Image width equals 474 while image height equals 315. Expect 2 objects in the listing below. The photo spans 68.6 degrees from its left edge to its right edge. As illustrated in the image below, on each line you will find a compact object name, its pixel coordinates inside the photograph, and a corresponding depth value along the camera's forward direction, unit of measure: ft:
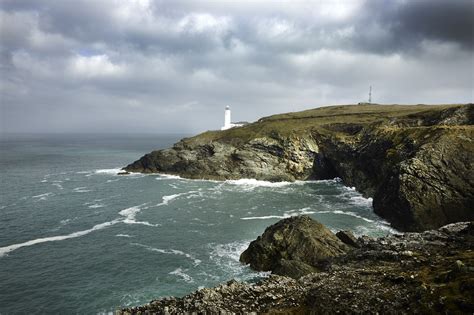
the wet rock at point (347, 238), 137.69
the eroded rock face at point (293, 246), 126.31
